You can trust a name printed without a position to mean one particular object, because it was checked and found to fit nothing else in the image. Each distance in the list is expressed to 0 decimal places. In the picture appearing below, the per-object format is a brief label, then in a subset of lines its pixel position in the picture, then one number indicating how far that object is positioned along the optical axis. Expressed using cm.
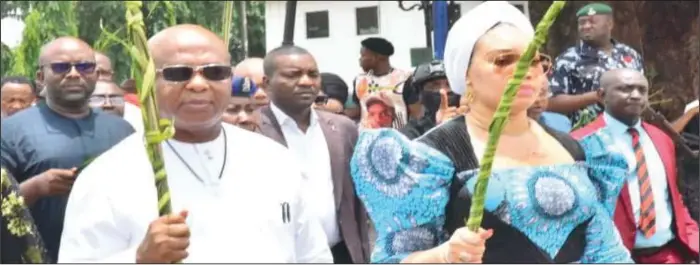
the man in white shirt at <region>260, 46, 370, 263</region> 591
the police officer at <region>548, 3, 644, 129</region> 736
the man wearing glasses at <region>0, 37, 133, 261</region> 518
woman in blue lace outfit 345
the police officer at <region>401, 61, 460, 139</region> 562
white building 2770
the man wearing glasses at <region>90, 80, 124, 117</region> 689
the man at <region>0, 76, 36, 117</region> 828
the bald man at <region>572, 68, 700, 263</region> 575
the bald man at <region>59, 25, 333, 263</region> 324
